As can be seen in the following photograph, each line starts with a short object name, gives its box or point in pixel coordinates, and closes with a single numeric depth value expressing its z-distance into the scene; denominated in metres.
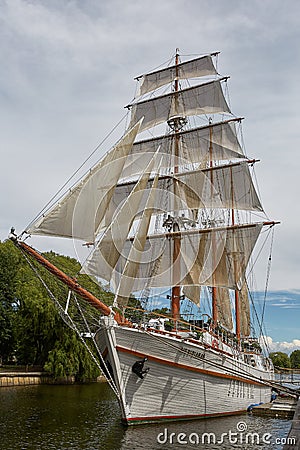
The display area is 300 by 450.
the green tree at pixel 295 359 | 135.35
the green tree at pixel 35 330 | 33.63
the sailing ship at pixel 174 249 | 19.55
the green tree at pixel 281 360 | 113.76
